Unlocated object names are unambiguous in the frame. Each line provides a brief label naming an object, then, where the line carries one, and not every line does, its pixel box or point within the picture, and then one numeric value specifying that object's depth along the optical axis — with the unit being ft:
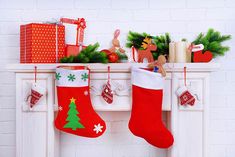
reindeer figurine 7.11
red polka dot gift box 7.00
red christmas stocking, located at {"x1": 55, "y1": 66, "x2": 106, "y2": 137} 6.68
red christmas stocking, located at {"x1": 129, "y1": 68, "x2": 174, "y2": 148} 6.56
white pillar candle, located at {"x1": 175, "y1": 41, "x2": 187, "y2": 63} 7.01
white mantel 6.81
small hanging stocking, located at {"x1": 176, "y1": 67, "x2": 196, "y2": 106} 6.64
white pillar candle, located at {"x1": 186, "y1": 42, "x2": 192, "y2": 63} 7.05
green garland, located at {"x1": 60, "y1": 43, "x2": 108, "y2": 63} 6.97
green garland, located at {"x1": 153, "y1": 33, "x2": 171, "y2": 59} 7.65
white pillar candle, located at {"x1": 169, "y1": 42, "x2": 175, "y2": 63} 7.13
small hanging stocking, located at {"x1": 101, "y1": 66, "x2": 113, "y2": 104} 6.79
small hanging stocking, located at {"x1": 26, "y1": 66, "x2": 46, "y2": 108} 6.82
